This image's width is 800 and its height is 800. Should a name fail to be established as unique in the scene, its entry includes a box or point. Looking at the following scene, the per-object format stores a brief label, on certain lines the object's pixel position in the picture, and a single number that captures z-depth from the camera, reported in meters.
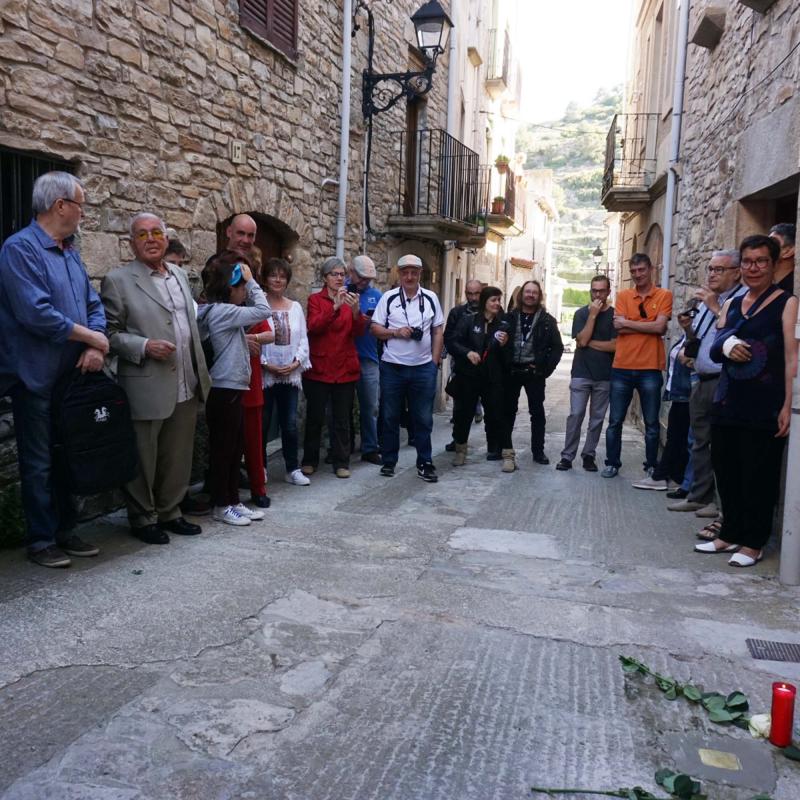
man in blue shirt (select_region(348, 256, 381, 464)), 7.08
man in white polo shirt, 6.57
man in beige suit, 4.32
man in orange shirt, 6.76
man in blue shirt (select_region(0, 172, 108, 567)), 3.73
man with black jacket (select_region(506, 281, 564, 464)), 7.38
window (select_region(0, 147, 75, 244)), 4.40
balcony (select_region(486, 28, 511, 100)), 17.50
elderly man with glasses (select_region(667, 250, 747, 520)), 5.42
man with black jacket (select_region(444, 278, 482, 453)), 7.51
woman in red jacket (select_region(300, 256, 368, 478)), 6.42
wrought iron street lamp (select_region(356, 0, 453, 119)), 8.99
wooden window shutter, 6.63
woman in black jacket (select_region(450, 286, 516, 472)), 7.37
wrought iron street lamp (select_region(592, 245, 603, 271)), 26.62
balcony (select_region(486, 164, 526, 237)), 17.56
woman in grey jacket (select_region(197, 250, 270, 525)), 4.83
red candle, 2.47
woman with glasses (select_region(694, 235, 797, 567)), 4.34
